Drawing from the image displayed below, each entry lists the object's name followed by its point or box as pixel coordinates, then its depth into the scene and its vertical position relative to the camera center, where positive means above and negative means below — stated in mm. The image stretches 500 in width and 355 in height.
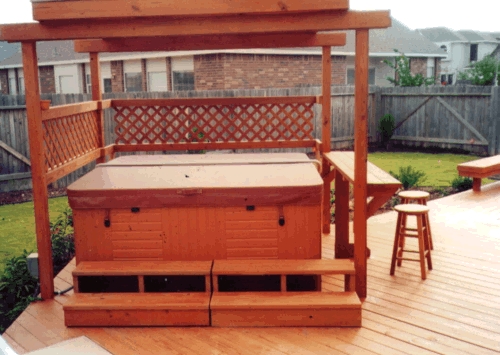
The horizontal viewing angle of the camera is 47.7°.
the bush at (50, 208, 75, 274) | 5824 -1447
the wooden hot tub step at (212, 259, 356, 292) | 4051 -1168
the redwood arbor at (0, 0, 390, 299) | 3781 +551
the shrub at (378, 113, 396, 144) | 14953 -602
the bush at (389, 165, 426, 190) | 8594 -1122
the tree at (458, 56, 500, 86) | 19719 +1083
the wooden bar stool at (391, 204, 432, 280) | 4676 -1115
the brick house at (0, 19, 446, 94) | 15992 +1325
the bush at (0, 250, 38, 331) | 4621 -1544
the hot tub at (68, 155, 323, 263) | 4238 -852
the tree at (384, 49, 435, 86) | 17844 +778
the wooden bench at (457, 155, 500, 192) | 8102 -982
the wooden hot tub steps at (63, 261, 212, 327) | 3846 -1320
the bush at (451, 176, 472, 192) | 8969 -1295
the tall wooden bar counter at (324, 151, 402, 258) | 4219 -686
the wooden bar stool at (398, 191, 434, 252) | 5199 -859
